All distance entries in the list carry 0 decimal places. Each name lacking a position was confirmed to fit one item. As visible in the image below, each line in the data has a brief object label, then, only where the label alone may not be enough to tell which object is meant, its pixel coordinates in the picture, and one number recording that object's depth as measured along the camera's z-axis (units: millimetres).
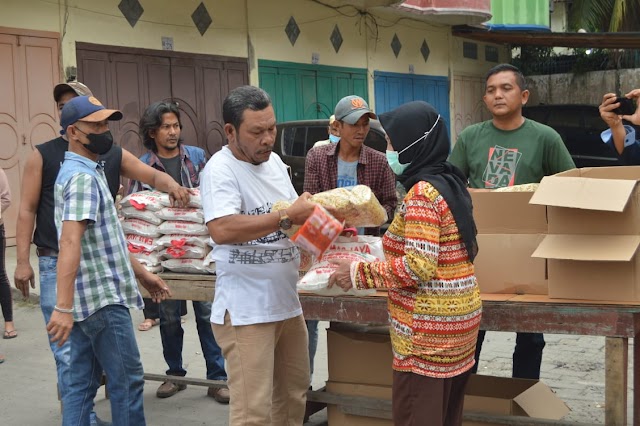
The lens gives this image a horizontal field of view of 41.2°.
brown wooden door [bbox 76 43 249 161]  11469
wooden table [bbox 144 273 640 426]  3547
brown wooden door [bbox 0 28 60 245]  10141
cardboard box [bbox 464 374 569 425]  4191
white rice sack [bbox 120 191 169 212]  4824
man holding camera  4504
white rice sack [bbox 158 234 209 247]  4754
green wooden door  14656
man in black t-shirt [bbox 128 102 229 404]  5500
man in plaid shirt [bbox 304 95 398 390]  5328
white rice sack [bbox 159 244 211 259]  4747
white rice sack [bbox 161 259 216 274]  4707
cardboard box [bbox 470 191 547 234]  3938
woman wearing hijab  3109
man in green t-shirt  4562
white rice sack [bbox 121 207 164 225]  4848
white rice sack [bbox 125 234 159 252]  4832
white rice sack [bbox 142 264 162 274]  4793
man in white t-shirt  3484
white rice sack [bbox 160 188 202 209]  4742
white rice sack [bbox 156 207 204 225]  4746
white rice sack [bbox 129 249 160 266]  4812
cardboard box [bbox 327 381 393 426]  4395
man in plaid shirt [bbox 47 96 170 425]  3707
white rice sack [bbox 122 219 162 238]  4852
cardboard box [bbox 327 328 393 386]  4391
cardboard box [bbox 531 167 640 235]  3504
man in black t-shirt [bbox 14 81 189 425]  4465
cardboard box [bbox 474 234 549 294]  3896
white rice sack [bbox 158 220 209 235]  4754
